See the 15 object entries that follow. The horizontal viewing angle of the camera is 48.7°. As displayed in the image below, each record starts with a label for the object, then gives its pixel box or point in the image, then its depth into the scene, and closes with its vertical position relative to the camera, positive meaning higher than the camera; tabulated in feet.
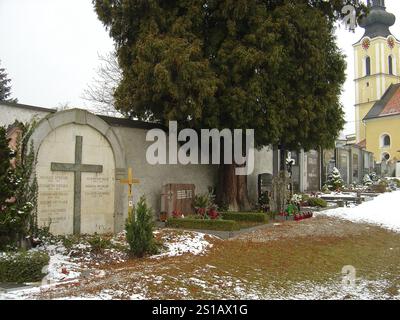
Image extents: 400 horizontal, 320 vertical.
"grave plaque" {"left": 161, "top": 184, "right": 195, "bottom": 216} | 43.49 -1.68
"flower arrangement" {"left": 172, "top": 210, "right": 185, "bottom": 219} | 42.87 -3.22
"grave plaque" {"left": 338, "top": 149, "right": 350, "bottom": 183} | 98.09 +4.37
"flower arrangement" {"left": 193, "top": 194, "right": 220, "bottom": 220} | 43.24 -2.61
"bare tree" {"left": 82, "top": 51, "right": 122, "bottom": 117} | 98.43 +20.48
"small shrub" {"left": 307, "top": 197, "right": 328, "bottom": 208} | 59.72 -2.75
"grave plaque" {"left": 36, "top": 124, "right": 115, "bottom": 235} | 30.22 +0.00
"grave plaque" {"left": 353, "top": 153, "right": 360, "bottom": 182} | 106.11 +3.59
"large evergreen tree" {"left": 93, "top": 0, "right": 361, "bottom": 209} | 40.68 +11.54
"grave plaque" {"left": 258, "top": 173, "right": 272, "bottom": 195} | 58.49 +0.04
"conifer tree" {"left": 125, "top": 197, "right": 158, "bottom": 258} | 27.02 -3.08
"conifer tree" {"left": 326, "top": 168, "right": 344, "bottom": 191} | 84.38 +0.25
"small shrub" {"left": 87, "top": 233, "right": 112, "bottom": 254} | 27.22 -3.90
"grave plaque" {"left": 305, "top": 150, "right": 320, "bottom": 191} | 82.74 +2.23
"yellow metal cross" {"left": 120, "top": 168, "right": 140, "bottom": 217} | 31.40 -0.04
